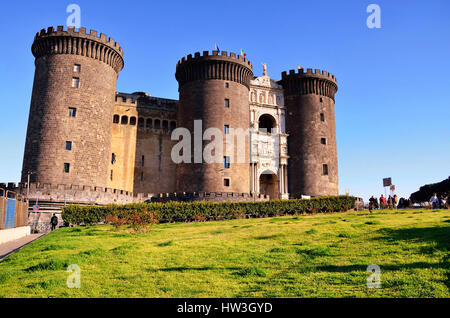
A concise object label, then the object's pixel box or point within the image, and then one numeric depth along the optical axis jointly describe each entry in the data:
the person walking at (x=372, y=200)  30.76
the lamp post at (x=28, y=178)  29.85
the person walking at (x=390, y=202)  33.06
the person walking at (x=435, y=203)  28.86
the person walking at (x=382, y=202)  33.41
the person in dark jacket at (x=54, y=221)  26.78
